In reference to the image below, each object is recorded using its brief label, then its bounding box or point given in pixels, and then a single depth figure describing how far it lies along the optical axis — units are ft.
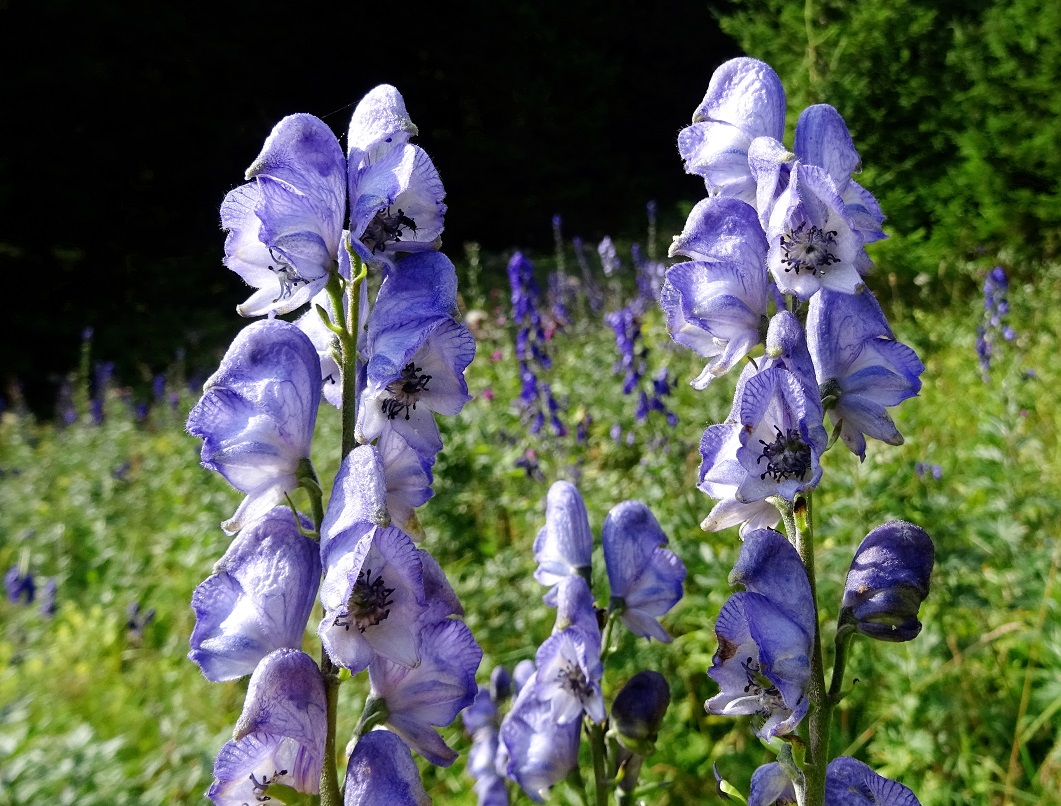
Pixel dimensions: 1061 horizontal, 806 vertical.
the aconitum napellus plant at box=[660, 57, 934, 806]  0.65
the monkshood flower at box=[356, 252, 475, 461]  0.66
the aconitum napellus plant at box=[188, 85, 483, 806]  0.62
